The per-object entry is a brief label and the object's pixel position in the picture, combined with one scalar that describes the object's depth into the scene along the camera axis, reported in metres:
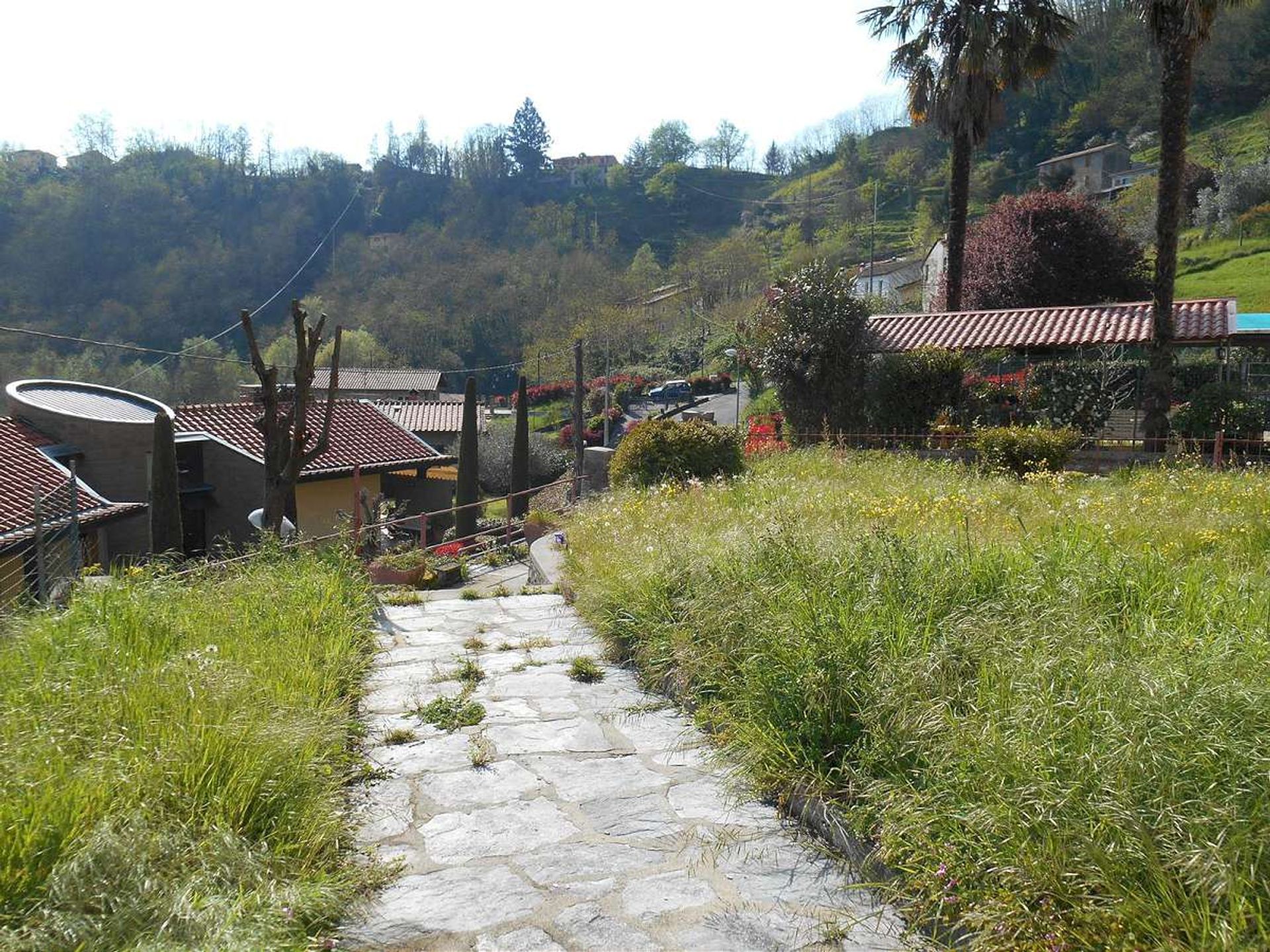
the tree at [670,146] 130.75
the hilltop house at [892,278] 56.06
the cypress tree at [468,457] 25.44
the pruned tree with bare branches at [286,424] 10.80
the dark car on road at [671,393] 47.22
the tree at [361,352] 64.94
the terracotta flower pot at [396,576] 10.59
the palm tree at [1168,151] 15.31
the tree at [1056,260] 29.80
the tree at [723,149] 129.25
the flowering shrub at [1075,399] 18.41
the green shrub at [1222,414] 15.99
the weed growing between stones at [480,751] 4.27
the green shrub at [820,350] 20.11
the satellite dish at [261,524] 10.73
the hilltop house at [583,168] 122.56
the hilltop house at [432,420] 38.81
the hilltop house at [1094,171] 66.38
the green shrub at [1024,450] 13.92
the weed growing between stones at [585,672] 5.62
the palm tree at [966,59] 19.70
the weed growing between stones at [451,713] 4.81
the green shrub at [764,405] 33.53
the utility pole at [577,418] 24.46
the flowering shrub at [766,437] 16.59
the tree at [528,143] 117.62
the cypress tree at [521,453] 27.03
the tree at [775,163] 126.19
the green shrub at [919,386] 18.78
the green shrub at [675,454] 12.36
